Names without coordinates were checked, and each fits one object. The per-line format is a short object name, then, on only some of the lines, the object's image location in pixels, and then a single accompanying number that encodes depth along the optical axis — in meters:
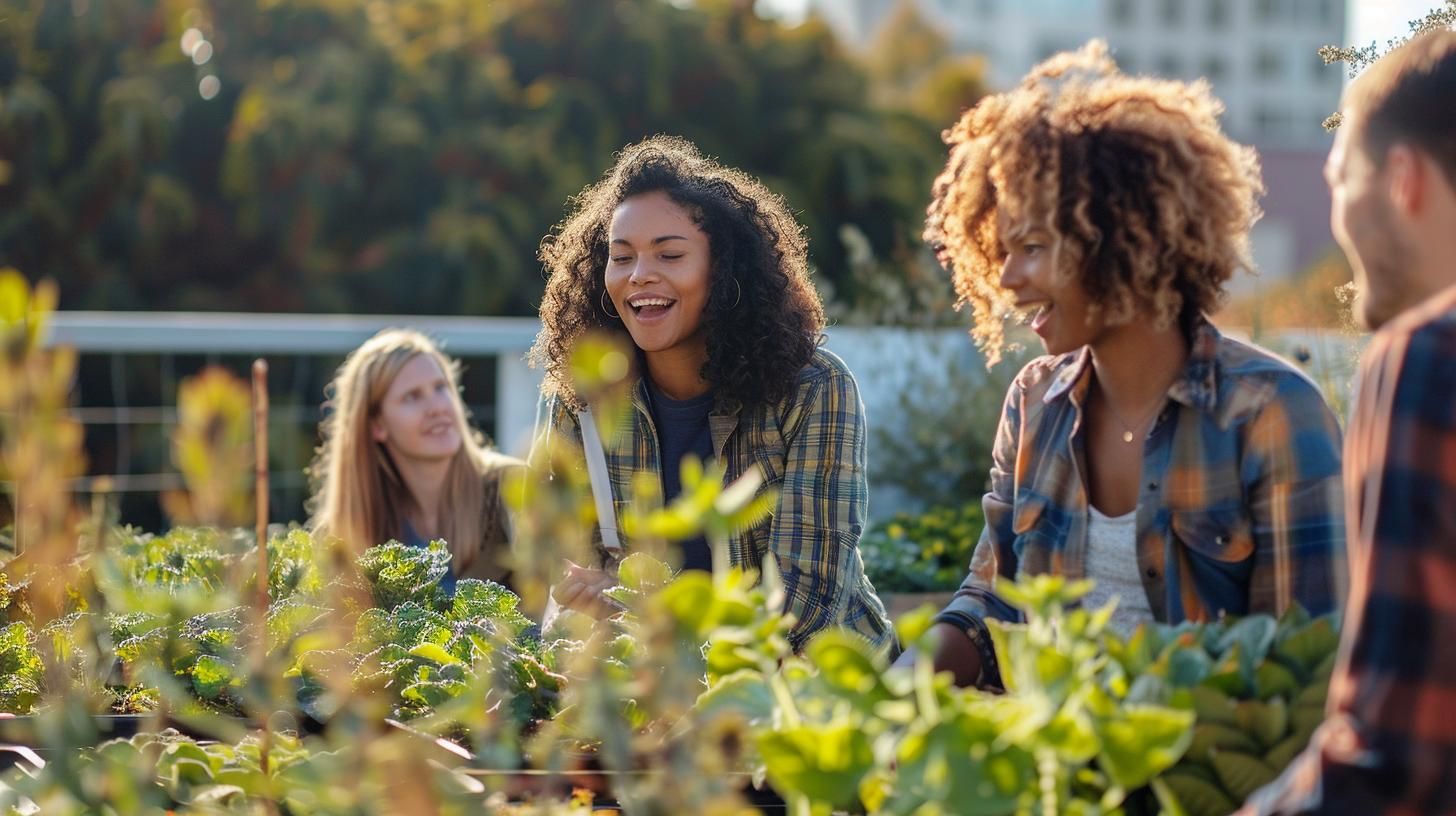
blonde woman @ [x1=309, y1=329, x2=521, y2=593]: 4.03
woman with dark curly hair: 2.87
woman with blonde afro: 1.93
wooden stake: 1.38
